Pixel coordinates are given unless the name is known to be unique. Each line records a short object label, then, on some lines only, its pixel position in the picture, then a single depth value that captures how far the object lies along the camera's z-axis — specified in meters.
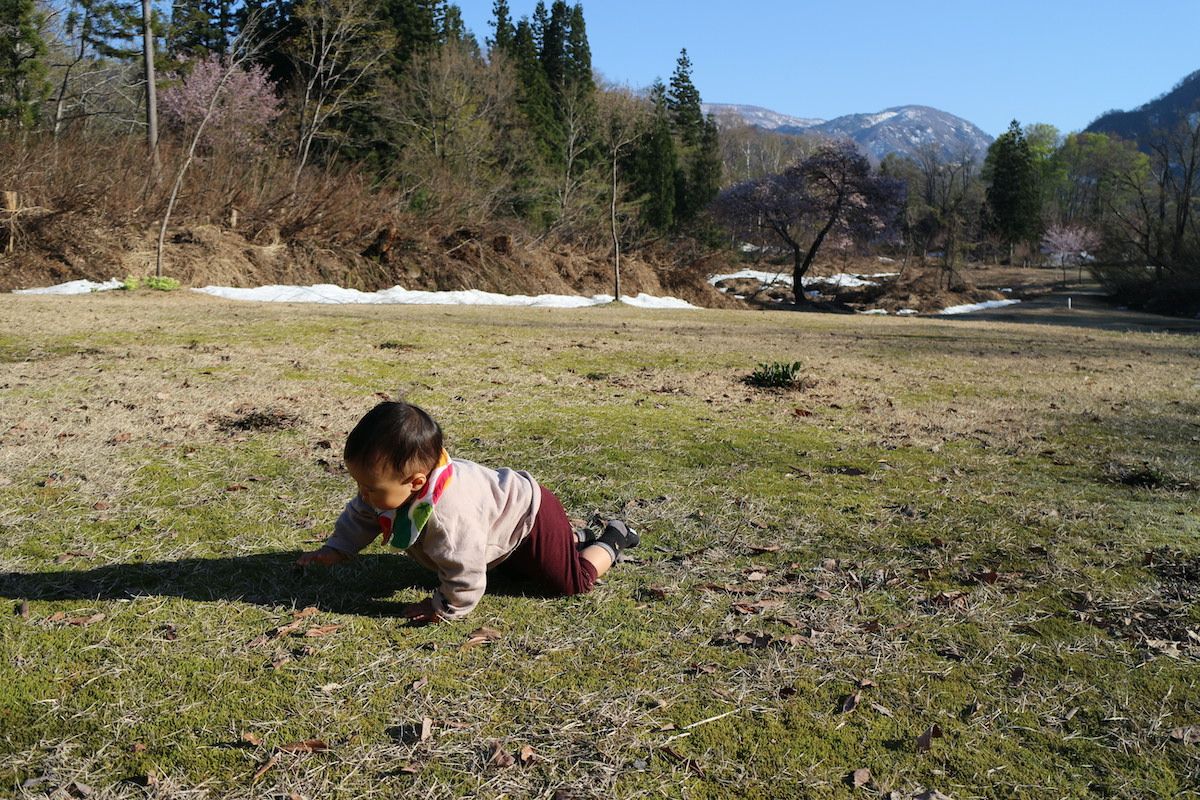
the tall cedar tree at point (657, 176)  41.28
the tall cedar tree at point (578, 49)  46.91
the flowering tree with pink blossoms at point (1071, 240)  54.22
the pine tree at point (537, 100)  36.58
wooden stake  16.98
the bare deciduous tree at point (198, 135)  15.88
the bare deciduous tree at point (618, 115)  32.13
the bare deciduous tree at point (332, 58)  27.09
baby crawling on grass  2.49
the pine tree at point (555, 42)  47.12
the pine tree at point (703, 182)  46.09
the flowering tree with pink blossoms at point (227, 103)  25.89
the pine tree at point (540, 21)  49.12
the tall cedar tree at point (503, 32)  42.31
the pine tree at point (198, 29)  31.78
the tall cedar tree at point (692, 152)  46.09
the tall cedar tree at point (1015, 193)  58.16
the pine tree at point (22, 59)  24.50
